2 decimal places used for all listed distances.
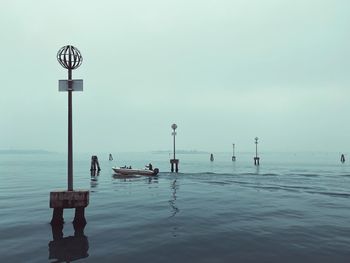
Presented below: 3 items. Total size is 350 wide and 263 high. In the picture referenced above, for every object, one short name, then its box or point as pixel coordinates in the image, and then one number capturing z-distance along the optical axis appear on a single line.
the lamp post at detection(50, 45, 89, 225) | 12.25
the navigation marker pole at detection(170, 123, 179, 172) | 55.53
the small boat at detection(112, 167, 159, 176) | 47.28
